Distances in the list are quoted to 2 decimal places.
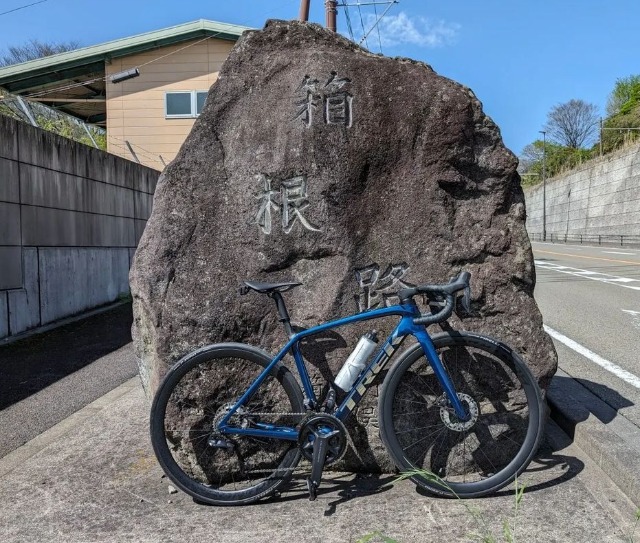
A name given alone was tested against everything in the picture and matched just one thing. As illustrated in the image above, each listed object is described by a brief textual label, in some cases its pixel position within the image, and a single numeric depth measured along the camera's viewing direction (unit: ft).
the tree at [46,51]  102.89
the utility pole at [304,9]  44.62
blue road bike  10.42
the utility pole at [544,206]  167.84
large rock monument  11.51
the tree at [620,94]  201.67
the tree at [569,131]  221.05
